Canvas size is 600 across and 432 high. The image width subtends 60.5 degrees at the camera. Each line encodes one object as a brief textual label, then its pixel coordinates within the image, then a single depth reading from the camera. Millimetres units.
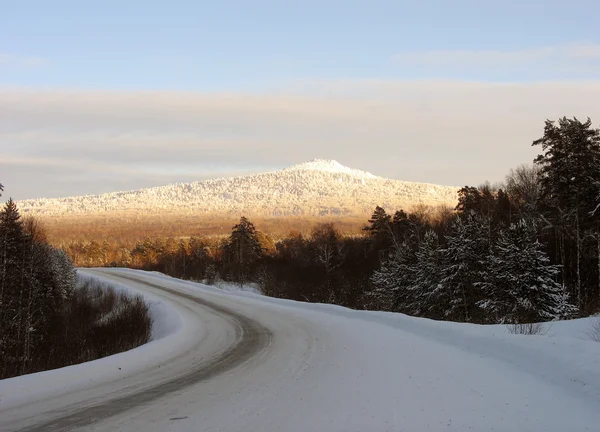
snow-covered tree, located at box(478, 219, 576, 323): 25734
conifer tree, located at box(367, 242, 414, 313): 39031
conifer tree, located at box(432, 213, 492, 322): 32844
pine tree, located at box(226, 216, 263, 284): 73062
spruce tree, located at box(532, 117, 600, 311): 31797
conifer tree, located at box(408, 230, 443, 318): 34303
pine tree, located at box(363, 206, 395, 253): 66000
